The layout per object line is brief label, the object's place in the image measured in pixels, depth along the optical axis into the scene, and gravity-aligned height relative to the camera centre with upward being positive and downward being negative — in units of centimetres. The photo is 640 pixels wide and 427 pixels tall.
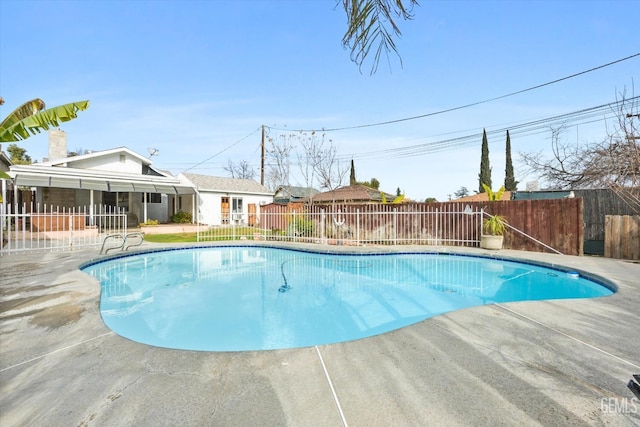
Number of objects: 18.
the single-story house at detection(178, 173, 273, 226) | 2302 +150
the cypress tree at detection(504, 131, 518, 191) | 3144 +430
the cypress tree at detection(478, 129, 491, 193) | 3284 +507
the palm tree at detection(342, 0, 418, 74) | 169 +112
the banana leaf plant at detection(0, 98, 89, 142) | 511 +178
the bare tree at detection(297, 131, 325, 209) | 2091 +418
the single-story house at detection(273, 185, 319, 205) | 3065 +241
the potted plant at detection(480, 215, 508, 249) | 1151 -82
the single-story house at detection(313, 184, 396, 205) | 2391 +152
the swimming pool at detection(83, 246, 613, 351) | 506 -193
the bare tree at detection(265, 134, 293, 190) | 2192 +467
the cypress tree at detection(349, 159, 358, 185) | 3678 +487
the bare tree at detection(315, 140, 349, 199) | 2134 +338
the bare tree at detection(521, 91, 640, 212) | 871 +212
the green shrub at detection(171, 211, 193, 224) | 2175 -14
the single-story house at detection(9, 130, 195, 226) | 1648 +213
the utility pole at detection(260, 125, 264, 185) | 2693 +465
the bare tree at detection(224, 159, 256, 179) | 4881 +759
